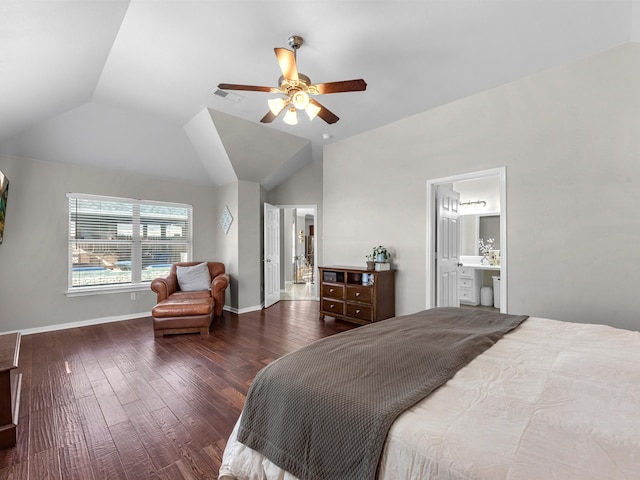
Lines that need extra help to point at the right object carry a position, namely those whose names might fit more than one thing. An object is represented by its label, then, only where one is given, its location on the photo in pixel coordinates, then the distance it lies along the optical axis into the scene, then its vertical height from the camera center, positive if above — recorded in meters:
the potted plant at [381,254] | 4.30 -0.17
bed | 0.74 -0.54
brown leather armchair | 3.92 -0.87
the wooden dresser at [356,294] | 4.14 -0.76
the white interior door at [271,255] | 5.73 -0.24
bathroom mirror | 5.63 +0.24
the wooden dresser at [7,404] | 1.78 -0.99
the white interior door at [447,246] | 4.05 -0.05
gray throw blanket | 0.96 -0.55
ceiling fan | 2.24 +1.27
